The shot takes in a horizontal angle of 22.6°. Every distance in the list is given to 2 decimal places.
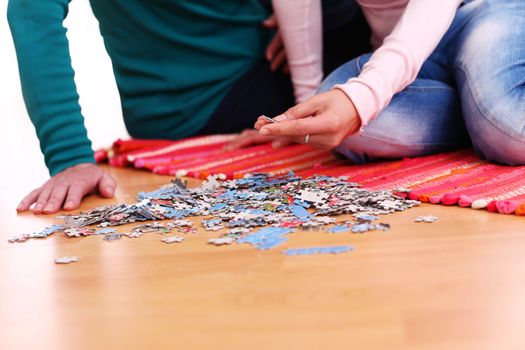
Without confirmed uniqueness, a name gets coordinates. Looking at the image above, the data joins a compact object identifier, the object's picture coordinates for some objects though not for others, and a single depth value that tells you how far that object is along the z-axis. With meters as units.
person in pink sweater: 1.53
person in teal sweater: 2.01
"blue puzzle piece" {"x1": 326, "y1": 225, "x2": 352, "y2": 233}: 1.42
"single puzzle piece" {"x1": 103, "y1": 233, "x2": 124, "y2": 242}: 1.47
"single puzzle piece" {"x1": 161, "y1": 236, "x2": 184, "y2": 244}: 1.44
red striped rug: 1.51
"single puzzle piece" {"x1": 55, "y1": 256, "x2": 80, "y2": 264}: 1.40
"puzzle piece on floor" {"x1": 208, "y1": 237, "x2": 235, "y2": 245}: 1.41
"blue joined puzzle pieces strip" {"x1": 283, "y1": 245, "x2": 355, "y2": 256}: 1.36
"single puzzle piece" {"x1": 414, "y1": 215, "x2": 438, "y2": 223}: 1.44
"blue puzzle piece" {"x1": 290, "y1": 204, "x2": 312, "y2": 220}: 1.46
